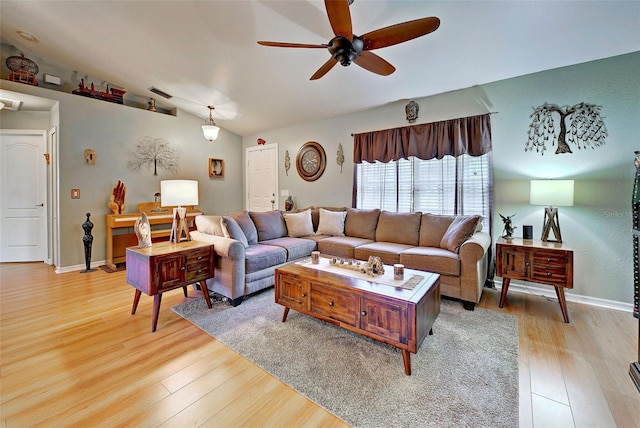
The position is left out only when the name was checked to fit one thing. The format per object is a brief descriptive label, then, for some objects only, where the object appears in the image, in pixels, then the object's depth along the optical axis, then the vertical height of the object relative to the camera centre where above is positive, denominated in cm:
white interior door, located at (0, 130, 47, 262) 447 +15
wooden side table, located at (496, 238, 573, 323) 250 -54
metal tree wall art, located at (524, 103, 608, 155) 279 +90
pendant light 456 +131
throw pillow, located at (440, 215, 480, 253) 295 -27
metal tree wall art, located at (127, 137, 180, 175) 480 +94
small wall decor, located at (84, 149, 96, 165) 424 +80
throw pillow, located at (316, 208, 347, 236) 420 -25
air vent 464 +204
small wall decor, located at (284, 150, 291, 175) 544 +93
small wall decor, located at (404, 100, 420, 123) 384 +143
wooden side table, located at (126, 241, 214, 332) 233 -58
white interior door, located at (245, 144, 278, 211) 574 +67
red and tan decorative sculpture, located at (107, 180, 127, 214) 445 +11
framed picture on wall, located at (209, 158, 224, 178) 585 +88
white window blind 346 +34
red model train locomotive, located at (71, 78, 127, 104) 428 +189
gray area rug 146 -110
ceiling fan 166 +121
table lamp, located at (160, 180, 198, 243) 285 +8
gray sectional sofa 276 -46
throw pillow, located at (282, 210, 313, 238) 413 -26
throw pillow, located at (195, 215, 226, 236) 310 -22
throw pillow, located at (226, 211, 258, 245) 347 -26
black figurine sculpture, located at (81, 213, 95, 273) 411 -56
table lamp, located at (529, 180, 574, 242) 265 +13
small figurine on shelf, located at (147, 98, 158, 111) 501 +194
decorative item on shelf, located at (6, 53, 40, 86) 374 +195
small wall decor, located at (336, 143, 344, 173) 466 +91
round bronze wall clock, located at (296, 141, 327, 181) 493 +89
